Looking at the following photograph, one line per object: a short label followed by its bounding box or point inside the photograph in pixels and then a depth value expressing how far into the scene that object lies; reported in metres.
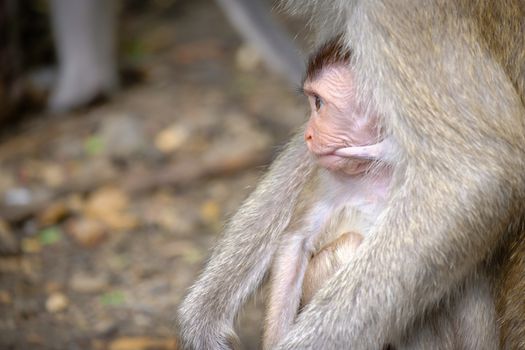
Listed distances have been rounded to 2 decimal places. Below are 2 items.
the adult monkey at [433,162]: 7.64
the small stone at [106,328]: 11.77
